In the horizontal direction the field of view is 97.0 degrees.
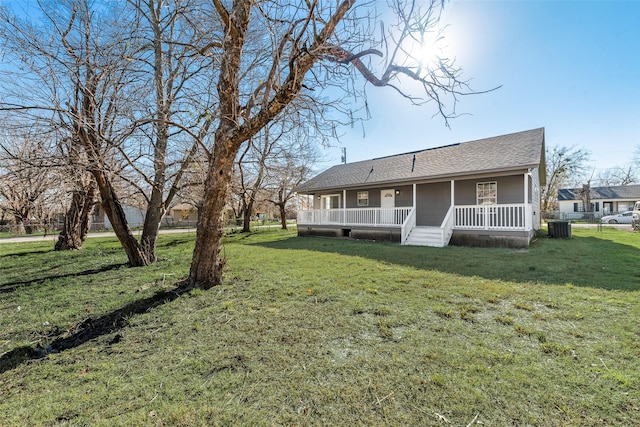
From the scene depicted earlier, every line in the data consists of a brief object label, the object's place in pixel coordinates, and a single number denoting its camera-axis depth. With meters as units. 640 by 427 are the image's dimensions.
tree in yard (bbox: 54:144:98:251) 10.20
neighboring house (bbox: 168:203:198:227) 35.38
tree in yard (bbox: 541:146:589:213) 31.72
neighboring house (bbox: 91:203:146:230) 26.19
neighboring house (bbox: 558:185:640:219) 34.16
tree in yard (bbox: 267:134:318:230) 17.97
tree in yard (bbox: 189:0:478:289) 3.74
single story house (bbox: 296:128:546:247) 10.35
